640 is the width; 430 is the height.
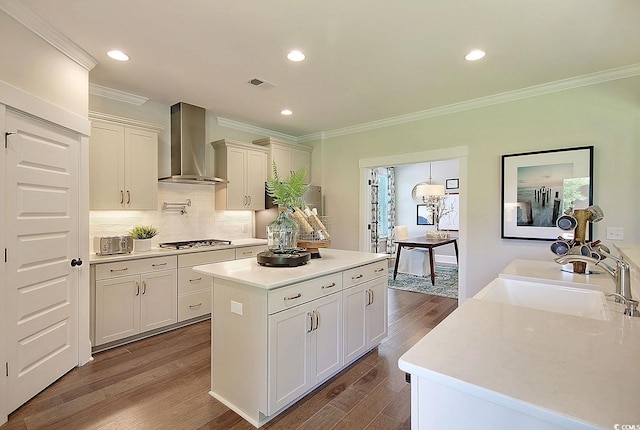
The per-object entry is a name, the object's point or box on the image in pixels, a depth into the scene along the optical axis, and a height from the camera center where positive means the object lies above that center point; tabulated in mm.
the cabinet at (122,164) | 3268 +509
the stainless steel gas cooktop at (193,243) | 3881 -427
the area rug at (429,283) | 5258 -1321
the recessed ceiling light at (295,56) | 2749 +1368
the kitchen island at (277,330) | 1955 -816
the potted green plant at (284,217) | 2533 -52
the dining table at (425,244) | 5623 -595
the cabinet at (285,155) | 4992 +929
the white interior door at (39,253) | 2123 -319
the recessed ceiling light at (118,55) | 2721 +1350
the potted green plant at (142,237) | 3506 -295
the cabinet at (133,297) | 3030 -888
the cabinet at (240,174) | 4484 +538
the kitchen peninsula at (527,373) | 718 -433
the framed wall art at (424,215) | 8203 -109
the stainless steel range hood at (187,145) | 4031 +851
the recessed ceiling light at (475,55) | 2735 +1372
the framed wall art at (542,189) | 3352 +247
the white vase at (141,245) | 3500 -382
